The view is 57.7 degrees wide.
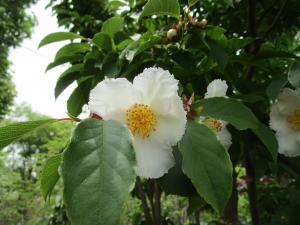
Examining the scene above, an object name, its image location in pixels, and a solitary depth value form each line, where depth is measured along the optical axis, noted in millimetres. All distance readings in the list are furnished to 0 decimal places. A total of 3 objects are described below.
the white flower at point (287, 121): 229
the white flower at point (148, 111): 159
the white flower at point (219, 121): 211
